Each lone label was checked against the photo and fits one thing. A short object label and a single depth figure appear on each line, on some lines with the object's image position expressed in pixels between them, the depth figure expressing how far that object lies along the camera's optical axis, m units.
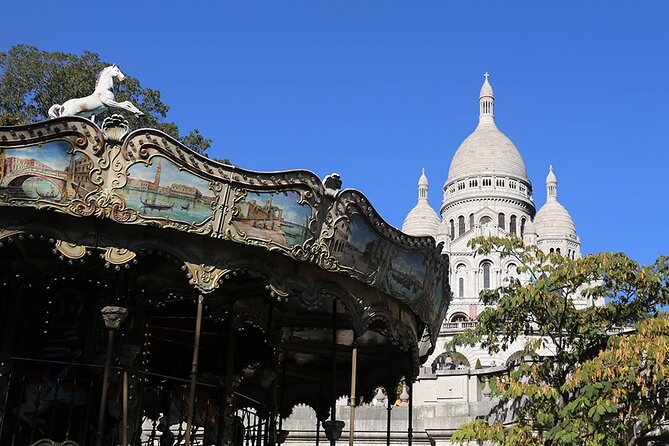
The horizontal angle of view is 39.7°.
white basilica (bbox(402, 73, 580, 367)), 91.31
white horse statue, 13.09
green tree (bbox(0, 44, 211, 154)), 25.66
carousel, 11.48
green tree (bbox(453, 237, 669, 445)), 19.89
